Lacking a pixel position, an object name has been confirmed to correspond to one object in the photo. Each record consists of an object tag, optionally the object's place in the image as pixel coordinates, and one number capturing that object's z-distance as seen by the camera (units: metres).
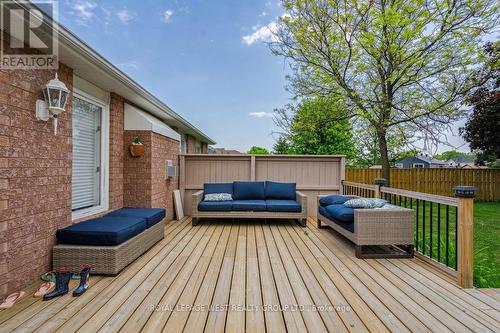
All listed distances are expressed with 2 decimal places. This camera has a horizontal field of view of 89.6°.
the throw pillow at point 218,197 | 5.61
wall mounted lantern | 2.72
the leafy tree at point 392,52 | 6.79
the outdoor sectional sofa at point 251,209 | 5.33
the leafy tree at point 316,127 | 8.96
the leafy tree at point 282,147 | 14.17
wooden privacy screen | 6.51
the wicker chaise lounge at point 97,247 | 2.82
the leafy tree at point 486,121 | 8.64
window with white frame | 3.66
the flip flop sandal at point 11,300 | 2.17
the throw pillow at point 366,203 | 3.74
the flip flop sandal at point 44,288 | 2.38
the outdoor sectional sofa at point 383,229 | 3.47
